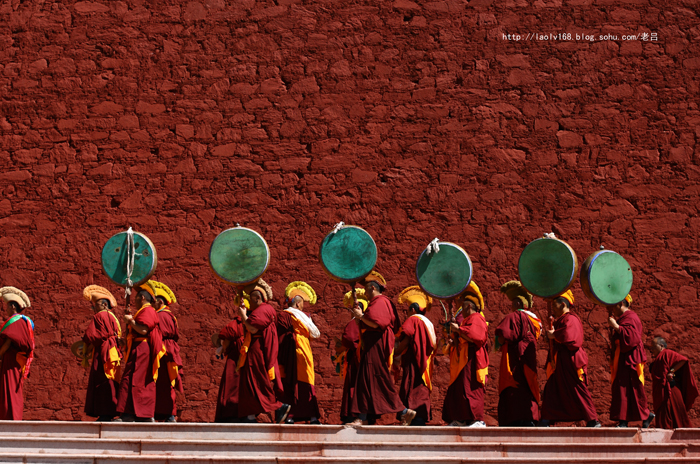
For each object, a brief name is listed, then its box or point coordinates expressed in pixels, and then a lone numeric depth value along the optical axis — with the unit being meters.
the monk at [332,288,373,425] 17.05
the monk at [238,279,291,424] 17.17
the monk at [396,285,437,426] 17.50
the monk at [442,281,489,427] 17.16
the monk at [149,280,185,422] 18.22
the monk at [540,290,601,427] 17.44
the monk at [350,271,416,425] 16.66
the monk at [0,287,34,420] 17.84
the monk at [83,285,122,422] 18.16
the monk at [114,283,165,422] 17.28
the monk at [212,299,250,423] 17.64
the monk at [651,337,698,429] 19.39
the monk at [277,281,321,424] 18.05
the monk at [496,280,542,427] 17.78
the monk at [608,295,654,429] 18.06
